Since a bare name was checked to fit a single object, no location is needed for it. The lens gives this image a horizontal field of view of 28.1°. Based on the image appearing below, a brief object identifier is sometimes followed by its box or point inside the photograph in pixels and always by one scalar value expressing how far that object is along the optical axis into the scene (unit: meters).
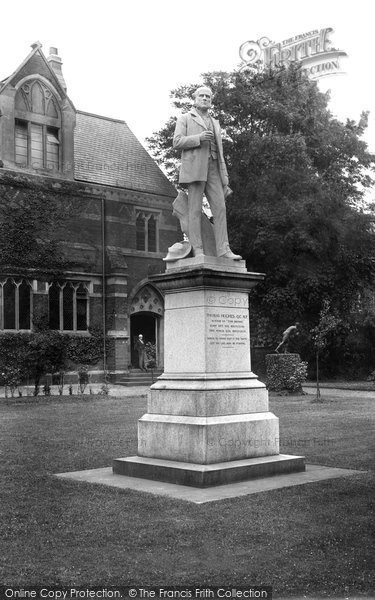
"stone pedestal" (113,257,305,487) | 9.34
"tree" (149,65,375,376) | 35.50
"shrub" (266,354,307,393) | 27.51
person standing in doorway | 35.12
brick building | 31.91
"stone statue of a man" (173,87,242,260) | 10.28
